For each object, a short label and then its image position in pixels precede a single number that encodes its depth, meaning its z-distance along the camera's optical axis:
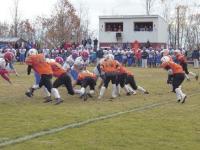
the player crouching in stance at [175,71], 18.88
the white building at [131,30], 61.19
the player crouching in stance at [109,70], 20.06
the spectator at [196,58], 48.06
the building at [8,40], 67.62
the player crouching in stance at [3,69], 22.39
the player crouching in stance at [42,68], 18.70
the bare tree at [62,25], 77.19
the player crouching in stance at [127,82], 21.09
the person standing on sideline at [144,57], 46.84
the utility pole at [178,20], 93.62
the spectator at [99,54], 45.91
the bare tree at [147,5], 88.54
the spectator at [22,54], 49.94
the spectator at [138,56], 47.69
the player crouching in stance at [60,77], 18.78
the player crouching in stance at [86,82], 19.86
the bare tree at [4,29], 102.28
